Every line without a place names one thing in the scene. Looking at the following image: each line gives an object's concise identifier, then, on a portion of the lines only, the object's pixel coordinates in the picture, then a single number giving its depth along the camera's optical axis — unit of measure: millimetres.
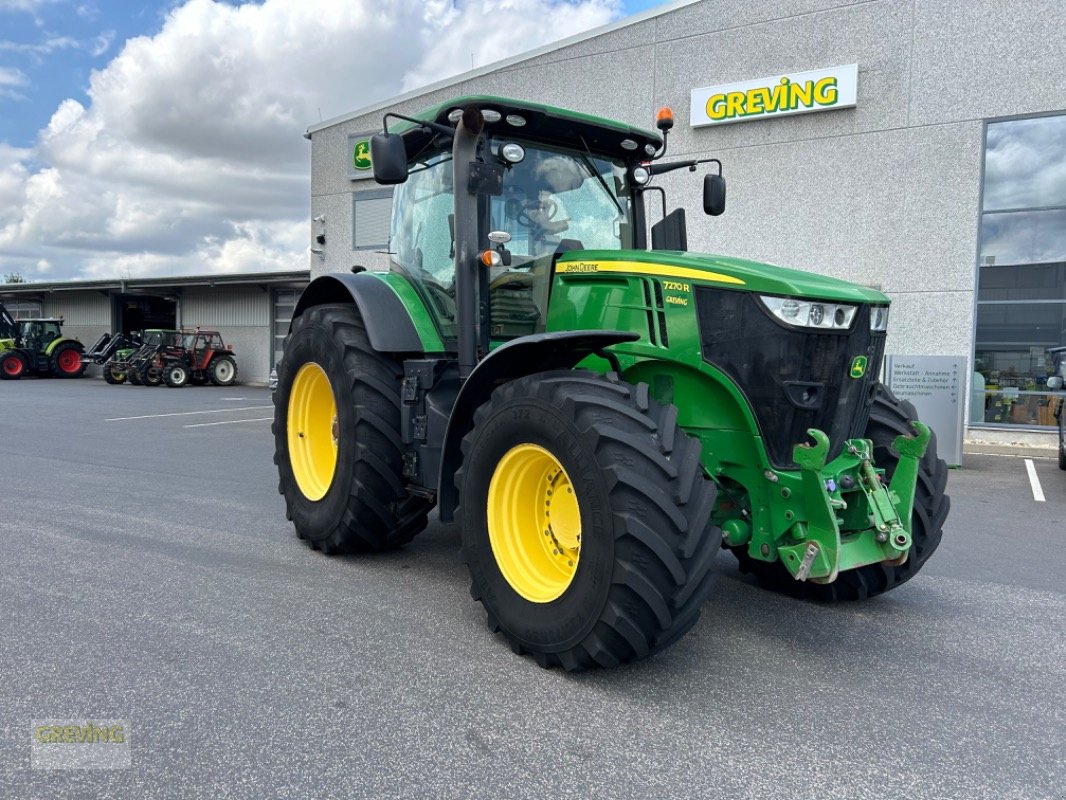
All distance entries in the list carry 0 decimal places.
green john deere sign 17938
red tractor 25094
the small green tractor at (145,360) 25062
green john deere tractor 3074
